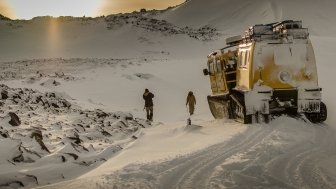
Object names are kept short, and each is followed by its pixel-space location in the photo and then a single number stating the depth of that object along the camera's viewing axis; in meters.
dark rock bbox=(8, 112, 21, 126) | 13.34
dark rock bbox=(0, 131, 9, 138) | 11.11
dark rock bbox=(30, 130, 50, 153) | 10.48
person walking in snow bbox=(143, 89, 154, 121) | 21.25
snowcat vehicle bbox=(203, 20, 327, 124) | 14.97
